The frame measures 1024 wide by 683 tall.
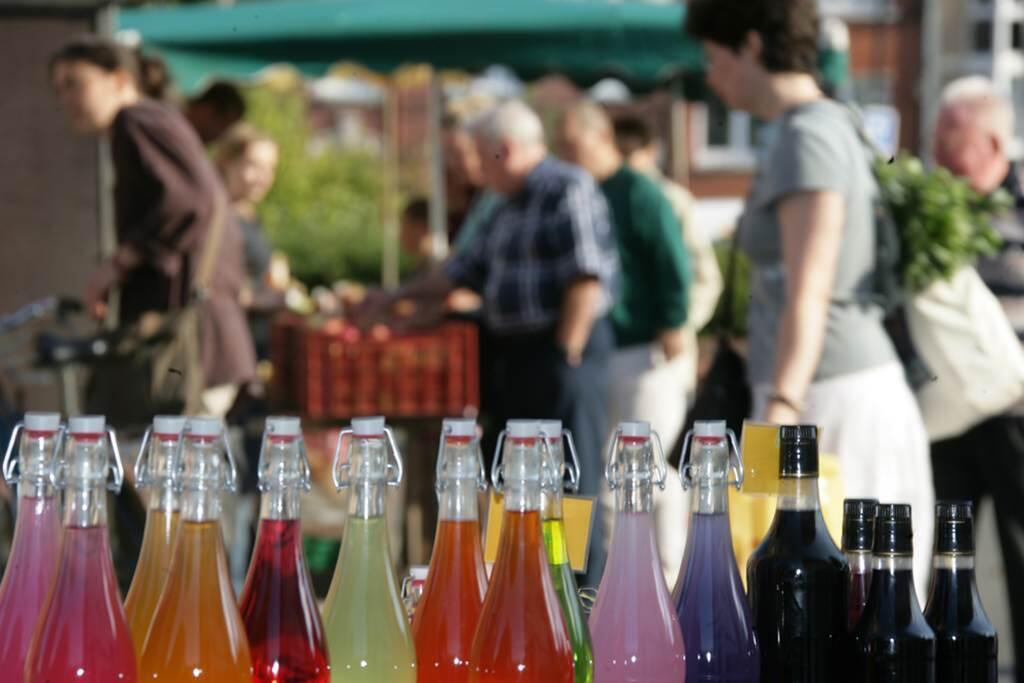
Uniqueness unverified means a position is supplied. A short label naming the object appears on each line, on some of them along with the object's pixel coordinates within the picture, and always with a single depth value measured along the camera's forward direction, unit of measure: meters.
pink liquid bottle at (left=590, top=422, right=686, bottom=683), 2.34
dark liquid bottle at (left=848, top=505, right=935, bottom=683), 2.37
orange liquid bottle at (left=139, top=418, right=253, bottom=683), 2.22
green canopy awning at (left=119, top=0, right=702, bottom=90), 9.42
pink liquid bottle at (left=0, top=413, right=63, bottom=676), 2.29
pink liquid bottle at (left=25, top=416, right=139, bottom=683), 2.21
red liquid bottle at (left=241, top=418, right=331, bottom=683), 2.26
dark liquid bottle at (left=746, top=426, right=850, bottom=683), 2.39
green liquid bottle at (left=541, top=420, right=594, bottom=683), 2.32
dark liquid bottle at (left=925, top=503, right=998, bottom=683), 2.40
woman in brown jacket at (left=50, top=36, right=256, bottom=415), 5.51
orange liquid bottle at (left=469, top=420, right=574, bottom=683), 2.28
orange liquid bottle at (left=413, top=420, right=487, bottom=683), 2.34
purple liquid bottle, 2.38
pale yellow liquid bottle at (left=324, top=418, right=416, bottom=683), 2.29
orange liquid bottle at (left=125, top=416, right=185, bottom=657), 2.24
